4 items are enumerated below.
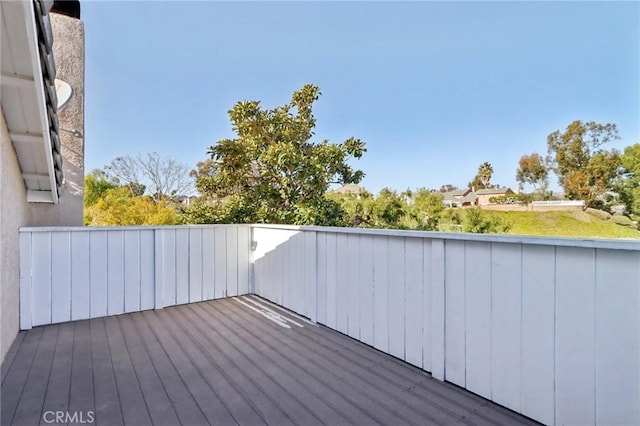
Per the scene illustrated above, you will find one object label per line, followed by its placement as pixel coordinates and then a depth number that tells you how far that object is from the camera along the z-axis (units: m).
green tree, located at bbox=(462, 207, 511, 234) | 13.97
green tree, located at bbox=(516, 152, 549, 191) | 21.62
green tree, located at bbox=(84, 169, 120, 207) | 10.07
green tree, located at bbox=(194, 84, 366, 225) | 7.06
